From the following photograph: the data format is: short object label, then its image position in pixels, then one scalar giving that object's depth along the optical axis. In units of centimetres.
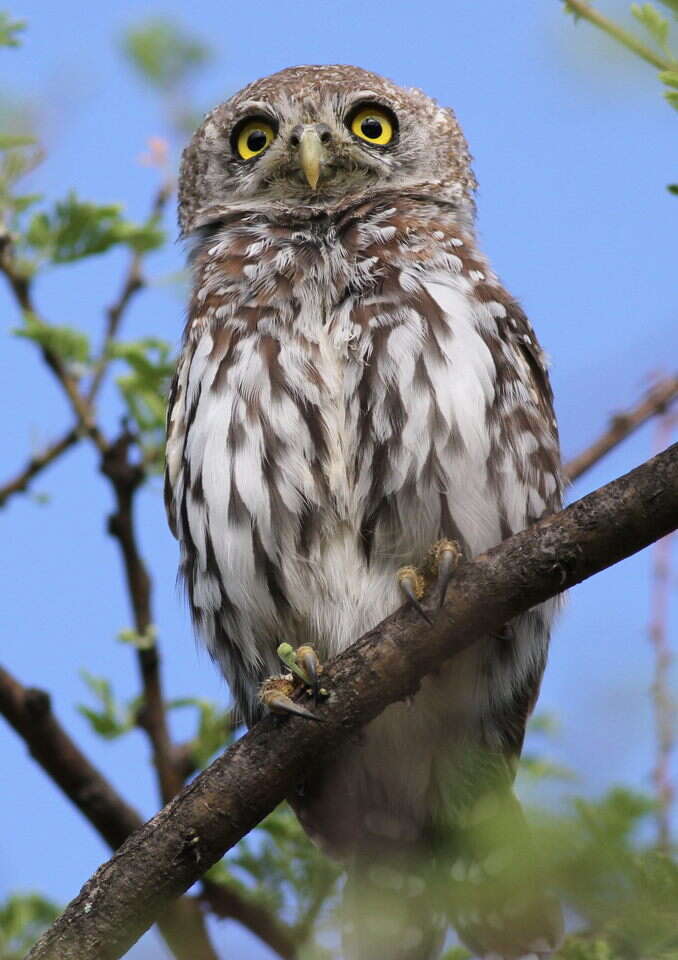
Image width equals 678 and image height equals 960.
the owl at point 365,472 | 676
